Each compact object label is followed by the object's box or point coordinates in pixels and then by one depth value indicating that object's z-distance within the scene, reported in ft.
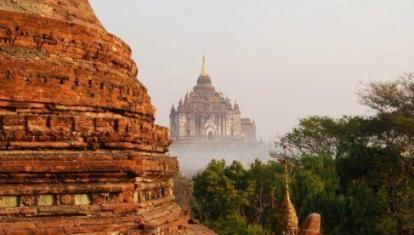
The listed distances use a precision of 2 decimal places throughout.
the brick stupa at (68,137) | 37.22
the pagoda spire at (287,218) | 94.02
